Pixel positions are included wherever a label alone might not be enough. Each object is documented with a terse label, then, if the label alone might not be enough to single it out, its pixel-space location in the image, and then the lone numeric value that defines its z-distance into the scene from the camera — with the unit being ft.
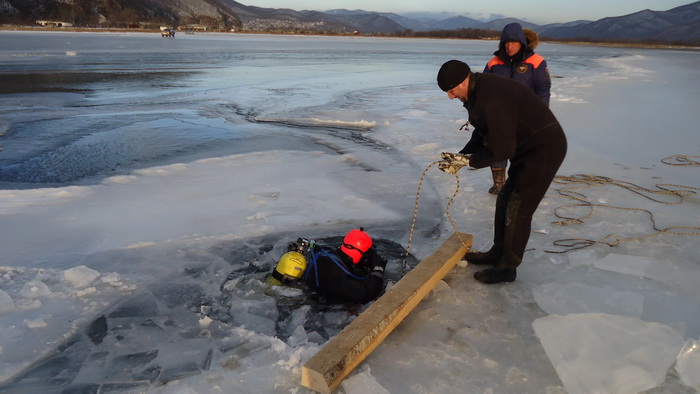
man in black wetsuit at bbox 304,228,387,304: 10.59
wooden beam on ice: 7.35
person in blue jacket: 13.98
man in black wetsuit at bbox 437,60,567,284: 9.02
